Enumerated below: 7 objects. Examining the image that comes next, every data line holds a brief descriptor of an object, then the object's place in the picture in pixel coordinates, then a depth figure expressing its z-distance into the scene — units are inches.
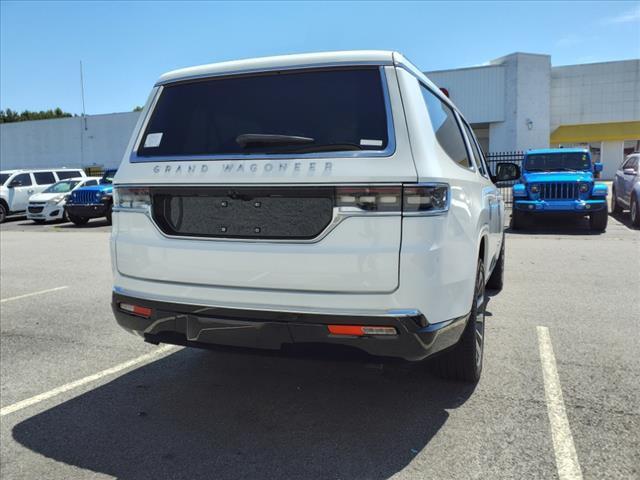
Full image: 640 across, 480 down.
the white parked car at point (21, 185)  820.6
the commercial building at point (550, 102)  1391.5
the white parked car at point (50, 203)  744.3
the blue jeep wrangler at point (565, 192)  467.5
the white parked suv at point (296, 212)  99.3
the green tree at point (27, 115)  3690.9
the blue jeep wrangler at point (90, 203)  679.7
